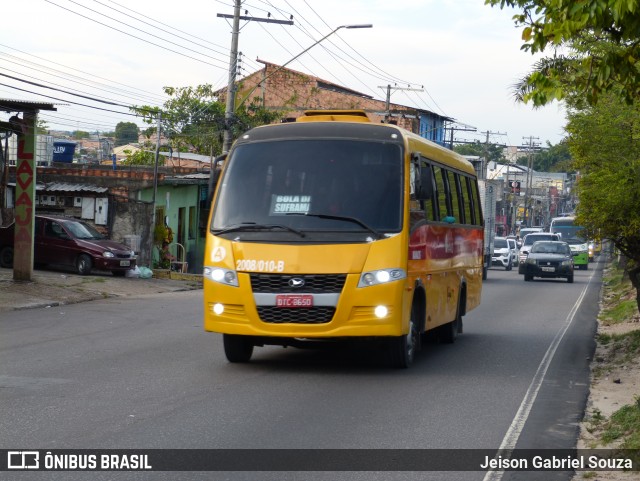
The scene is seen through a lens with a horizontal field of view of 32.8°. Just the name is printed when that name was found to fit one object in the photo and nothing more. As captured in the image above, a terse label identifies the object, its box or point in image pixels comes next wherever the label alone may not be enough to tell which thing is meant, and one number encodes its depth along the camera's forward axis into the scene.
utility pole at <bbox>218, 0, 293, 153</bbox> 34.12
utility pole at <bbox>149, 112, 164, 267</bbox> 35.83
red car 30.80
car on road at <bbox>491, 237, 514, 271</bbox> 60.34
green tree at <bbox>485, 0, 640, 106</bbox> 8.86
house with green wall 39.50
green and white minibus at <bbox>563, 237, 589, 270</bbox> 61.66
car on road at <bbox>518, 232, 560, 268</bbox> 56.19
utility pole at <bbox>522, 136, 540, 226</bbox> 120.93
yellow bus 12.08
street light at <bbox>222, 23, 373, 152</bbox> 31.88
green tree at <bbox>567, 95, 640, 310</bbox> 18.20
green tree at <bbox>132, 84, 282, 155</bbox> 57.94
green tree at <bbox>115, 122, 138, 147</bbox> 128.75
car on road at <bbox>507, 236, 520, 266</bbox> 62.32
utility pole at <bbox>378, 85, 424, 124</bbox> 55.00
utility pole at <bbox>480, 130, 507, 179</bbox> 86.81
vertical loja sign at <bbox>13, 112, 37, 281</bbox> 25.31
